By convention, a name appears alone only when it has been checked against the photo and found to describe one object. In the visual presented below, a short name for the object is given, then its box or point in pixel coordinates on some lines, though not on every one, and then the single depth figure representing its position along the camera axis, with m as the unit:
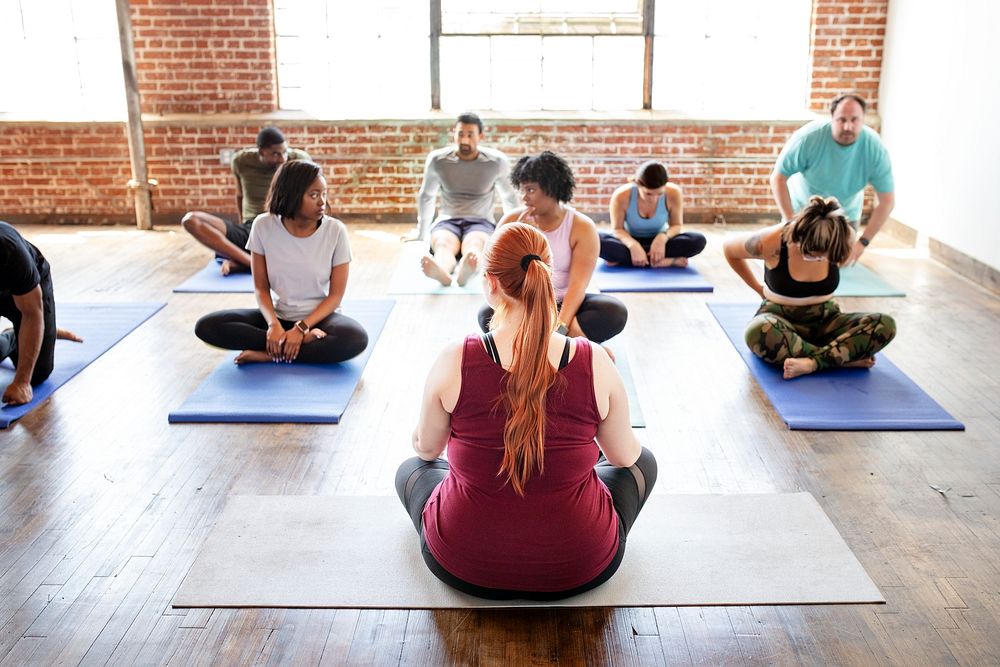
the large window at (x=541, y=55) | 7.31
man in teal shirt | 5.46
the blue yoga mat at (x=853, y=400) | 3.54
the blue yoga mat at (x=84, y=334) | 3.92
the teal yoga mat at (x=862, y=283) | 5.35
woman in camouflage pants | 3.89
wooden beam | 6.70
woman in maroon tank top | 2.17
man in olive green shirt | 5.63
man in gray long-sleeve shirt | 5.69
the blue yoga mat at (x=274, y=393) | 3.62
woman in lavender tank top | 4.01
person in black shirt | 3.55
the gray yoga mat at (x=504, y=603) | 2.46
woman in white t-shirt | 4.09
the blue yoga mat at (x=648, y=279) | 5.46
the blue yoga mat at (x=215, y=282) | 5.47
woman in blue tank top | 5.80
